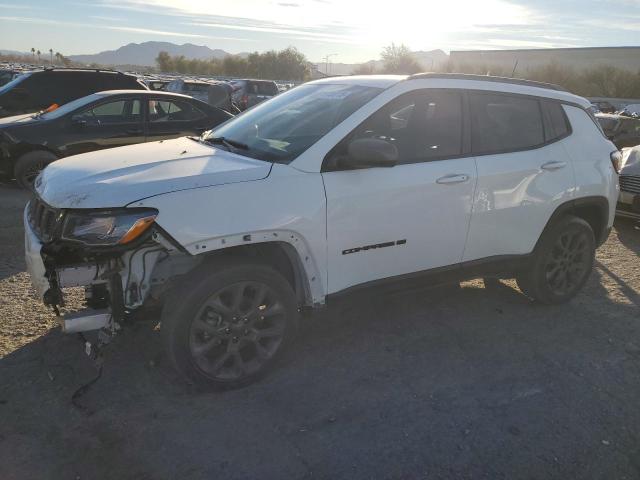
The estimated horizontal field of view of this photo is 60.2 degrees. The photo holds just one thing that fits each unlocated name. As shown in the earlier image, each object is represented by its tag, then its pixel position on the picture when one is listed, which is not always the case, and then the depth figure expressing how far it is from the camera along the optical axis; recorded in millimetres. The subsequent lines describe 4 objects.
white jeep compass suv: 3008
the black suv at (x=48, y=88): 10492
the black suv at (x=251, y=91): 22572
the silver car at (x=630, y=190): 7516
